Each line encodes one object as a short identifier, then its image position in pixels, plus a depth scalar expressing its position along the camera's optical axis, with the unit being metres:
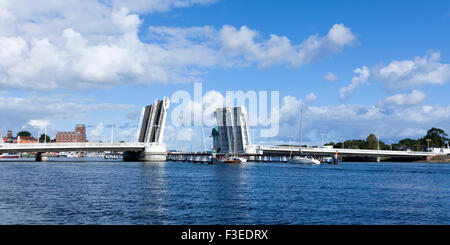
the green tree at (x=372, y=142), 178.30
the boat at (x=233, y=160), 114.31
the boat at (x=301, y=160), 112.63
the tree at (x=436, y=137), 181.50
